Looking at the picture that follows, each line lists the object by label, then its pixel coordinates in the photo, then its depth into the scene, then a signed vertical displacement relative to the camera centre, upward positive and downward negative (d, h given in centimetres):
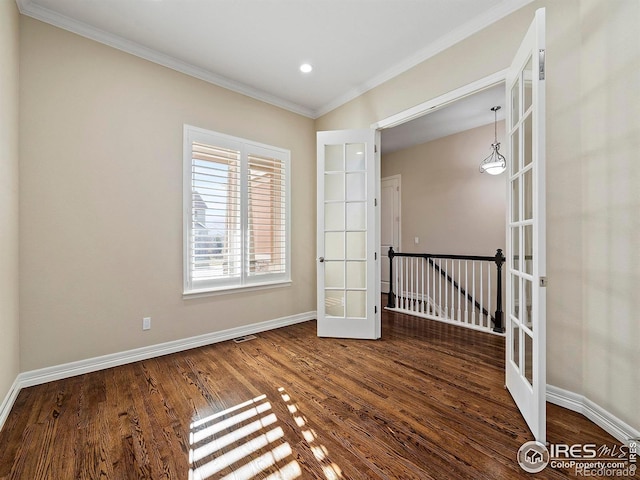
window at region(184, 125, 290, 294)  316 +34
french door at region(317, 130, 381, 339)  337 +8
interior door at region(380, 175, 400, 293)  620 +47
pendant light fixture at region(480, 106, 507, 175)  395 +124
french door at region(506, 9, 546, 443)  159 +6
